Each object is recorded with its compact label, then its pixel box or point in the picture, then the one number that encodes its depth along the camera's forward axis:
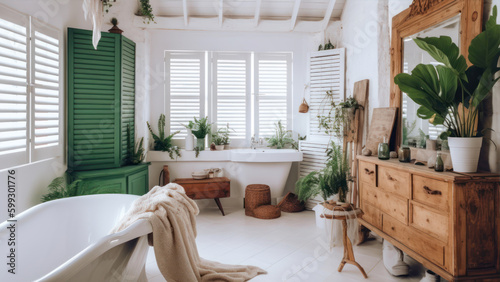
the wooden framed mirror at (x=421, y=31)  2.29
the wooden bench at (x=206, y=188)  4.57
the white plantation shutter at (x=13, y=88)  2.63
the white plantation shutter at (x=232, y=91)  5.25
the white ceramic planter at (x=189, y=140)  4.97
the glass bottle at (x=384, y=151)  2.92
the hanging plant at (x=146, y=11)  4.61
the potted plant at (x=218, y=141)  5.06
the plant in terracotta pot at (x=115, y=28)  4.20
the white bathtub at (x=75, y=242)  1.67
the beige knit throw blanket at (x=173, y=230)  2.20
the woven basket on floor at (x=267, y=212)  4.50
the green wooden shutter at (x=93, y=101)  3.71
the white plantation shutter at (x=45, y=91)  3.09
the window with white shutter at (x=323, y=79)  4.71
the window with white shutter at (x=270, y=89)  5.30
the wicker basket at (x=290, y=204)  4.84
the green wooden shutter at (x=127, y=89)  4.17
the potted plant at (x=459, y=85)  1.97
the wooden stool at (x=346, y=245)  2.86
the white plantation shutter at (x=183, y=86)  5.16
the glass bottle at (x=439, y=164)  2.22
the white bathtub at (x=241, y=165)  4.72
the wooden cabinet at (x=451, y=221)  1.98
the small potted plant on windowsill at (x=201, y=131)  4.98
